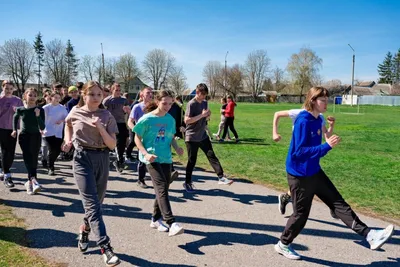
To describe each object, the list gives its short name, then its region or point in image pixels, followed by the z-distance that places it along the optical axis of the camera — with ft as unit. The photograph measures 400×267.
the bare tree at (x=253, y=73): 363.76
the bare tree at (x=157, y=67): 312.50
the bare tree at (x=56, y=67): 247.29
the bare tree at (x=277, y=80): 367.41
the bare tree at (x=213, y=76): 356.79
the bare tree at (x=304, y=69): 299.38
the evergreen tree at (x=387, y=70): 384.27
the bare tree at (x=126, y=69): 275.80
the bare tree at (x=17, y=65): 235.05
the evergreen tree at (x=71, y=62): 253.03
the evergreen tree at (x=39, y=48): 249.14
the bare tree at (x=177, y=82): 267.08
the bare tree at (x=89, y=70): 258.59
